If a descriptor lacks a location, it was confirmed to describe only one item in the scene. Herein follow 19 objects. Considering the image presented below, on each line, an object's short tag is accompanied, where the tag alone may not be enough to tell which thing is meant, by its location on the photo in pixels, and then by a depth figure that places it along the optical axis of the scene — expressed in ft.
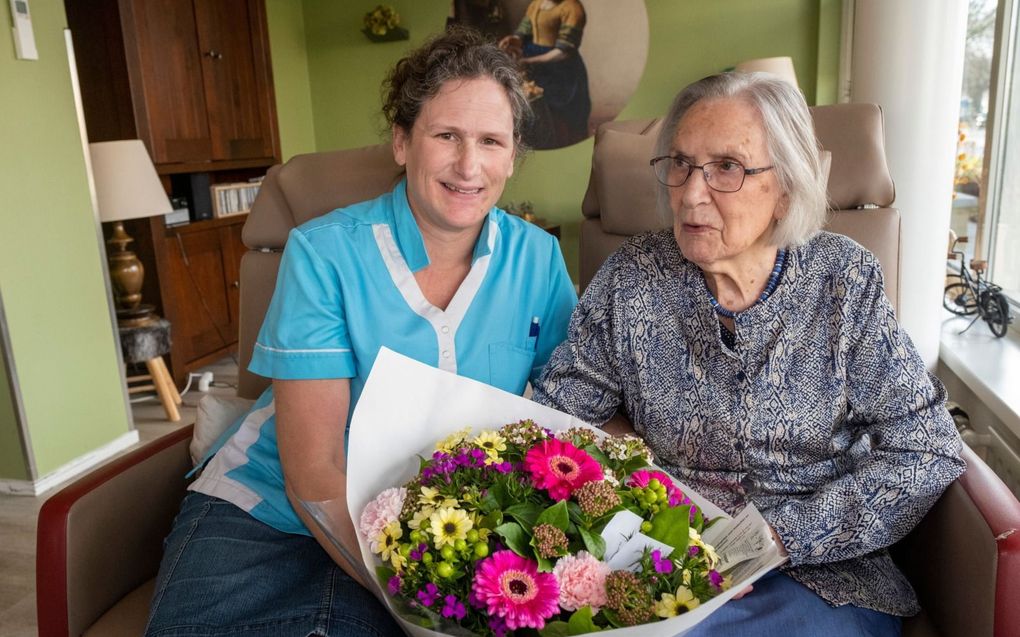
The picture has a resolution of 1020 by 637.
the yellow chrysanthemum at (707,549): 2.65
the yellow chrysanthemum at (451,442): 2.96
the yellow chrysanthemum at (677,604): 2.37
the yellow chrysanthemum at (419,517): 2.57
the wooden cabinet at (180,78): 11.96
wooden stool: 11.10
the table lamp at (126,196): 10.44
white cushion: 4.61
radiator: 5.34
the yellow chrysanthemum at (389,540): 2.60
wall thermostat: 9.04
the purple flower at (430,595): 2.46
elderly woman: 3.62
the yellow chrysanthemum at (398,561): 2.53
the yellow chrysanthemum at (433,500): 2.60
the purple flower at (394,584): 2.56
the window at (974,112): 8.61
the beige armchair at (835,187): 4.87
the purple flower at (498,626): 2.42
